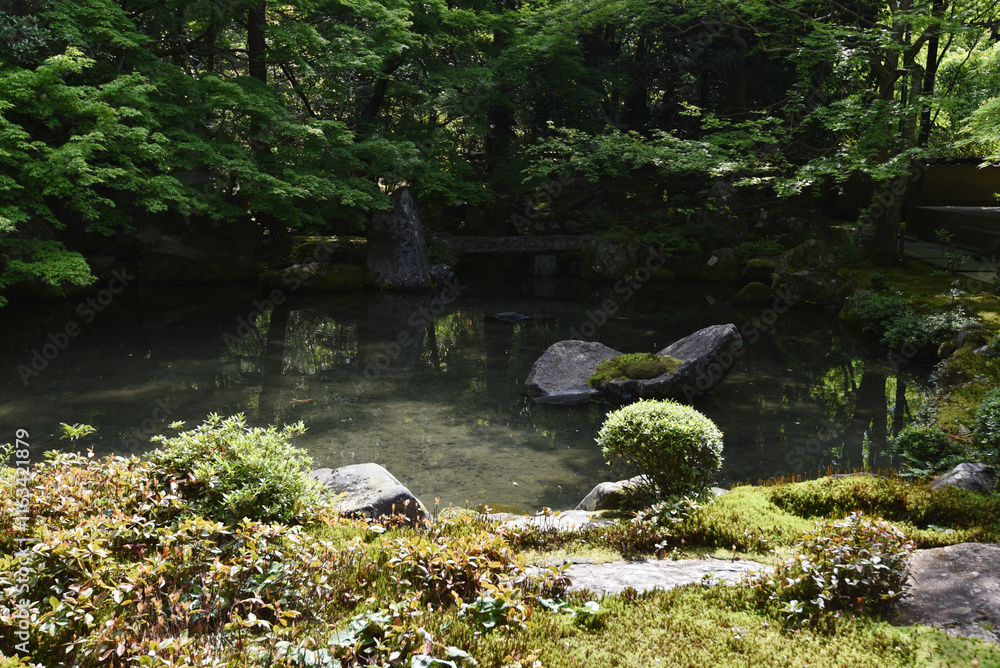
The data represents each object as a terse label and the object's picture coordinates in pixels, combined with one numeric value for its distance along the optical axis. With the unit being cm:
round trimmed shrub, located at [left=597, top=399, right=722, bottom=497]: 570
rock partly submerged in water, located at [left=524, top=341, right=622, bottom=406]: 1045
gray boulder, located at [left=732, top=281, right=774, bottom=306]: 1888
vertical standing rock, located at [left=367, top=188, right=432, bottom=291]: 2050
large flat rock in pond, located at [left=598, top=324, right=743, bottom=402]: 1034
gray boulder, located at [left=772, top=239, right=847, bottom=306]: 1772
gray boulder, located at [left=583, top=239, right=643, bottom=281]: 2255
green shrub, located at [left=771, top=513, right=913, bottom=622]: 369
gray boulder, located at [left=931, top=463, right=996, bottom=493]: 569
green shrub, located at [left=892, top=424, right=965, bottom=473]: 650
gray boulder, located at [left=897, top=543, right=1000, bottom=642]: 350
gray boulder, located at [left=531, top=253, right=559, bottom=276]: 2441
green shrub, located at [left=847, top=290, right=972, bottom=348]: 1219
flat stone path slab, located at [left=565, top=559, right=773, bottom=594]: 412
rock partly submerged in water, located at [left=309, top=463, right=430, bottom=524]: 550
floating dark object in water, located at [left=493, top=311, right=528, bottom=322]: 1666
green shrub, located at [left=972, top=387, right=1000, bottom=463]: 618
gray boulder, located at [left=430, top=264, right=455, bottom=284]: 2186
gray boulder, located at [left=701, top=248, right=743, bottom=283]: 2241
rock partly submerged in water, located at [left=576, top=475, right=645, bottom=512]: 616
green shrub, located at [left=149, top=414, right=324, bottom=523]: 446
